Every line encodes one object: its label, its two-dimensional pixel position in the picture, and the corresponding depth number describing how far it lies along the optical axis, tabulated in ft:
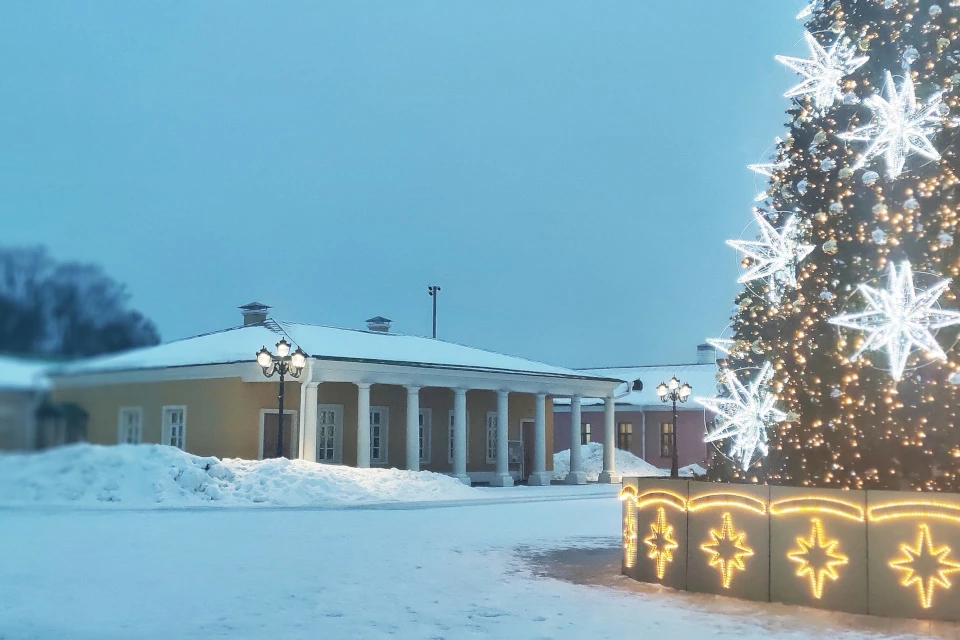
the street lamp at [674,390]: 102.22
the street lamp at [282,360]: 80.37
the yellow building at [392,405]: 95.35
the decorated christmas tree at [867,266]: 30.48
